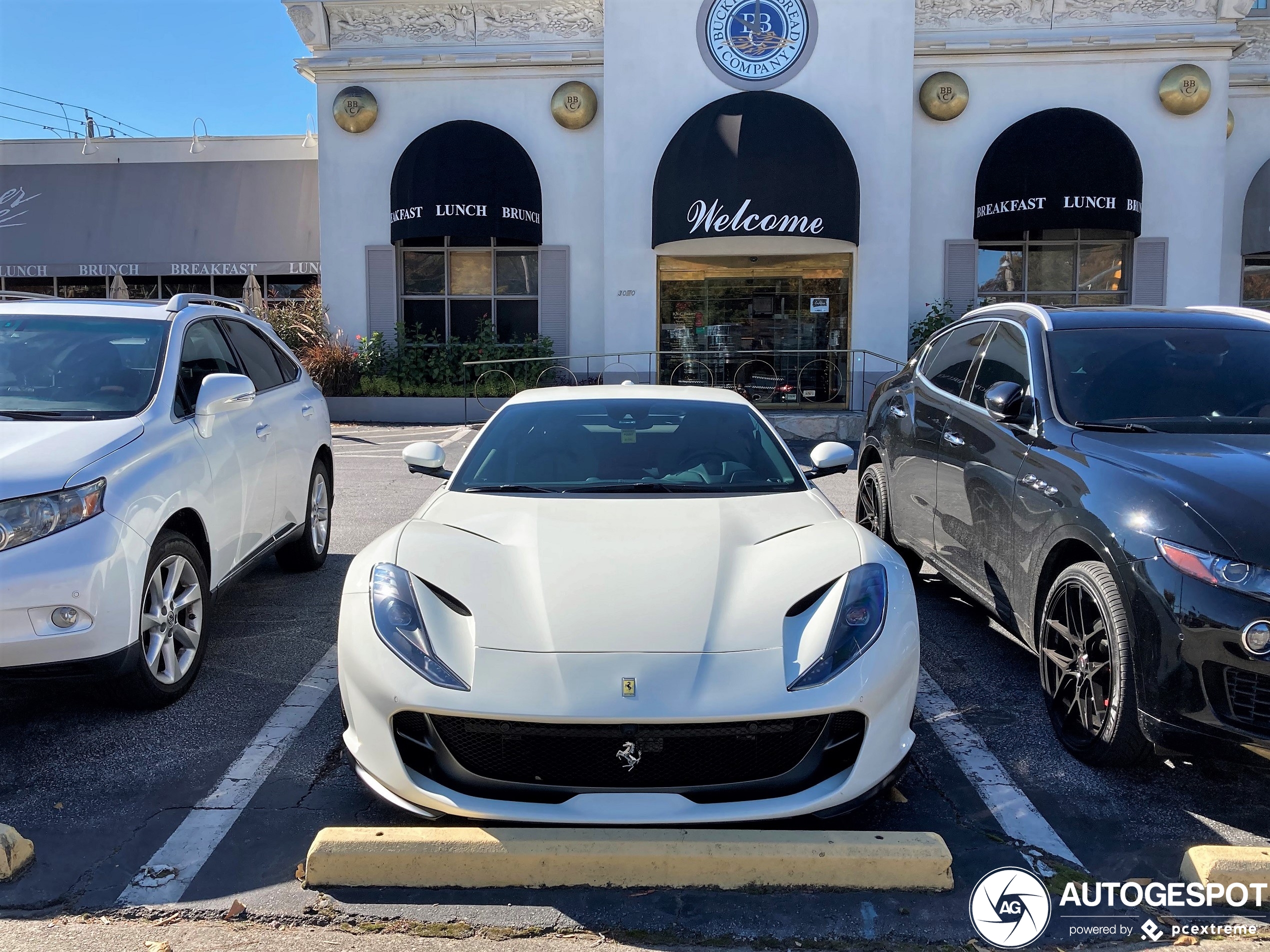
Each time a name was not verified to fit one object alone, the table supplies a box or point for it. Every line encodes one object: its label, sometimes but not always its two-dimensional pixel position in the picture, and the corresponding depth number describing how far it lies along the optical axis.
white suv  3.64
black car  3.12
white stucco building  15.64
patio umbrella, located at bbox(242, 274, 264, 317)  18.47
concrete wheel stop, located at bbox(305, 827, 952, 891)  2.81
